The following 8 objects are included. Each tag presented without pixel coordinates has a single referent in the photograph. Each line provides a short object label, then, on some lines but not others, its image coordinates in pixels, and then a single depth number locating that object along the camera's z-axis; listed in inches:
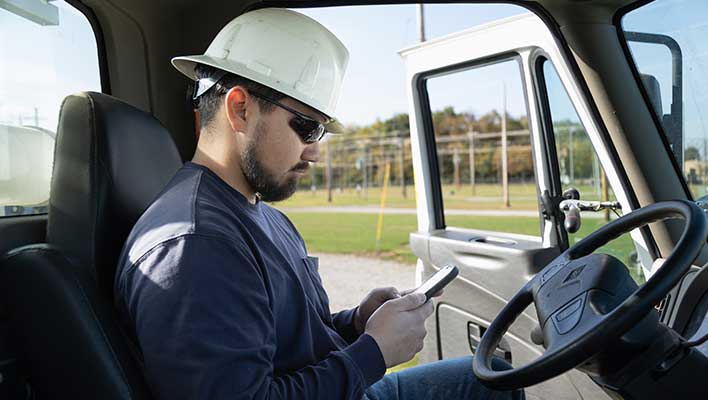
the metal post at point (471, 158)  658.8
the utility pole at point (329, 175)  792.4
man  43.3
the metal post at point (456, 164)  581.4
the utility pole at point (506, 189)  547.2
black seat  46.3
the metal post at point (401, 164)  744.8
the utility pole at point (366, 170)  797.9
